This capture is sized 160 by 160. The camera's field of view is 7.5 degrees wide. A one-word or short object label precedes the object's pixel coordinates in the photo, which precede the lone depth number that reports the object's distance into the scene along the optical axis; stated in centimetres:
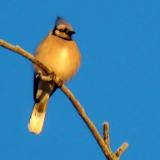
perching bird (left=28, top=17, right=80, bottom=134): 1229
